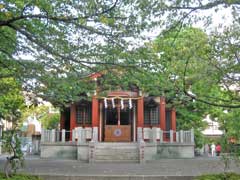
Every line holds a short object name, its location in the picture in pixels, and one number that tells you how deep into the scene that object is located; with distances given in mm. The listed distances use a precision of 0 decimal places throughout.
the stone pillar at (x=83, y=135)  21172
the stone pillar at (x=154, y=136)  21245
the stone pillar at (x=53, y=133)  21984
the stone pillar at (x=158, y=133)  21628
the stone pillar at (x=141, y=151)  18420
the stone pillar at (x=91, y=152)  18734
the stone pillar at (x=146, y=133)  21812
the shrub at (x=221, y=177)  10126
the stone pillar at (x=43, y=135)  22062
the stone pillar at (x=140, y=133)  20725
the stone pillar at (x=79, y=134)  21059
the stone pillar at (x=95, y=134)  20753
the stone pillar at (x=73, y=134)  22019
